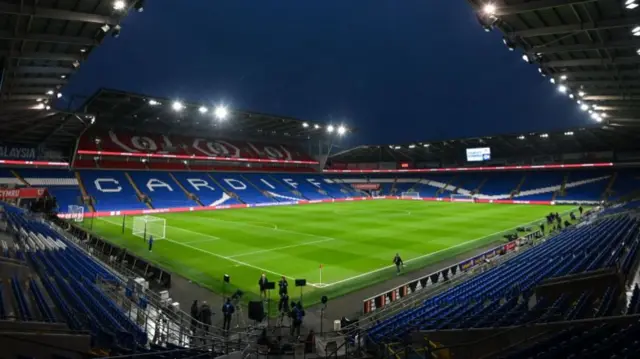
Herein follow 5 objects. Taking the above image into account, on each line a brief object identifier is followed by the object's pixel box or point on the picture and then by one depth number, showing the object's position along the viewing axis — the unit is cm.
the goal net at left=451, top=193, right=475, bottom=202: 6352
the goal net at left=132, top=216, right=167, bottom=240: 2838
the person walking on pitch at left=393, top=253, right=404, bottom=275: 1882
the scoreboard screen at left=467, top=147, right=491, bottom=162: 6694
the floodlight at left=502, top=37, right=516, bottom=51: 1595
